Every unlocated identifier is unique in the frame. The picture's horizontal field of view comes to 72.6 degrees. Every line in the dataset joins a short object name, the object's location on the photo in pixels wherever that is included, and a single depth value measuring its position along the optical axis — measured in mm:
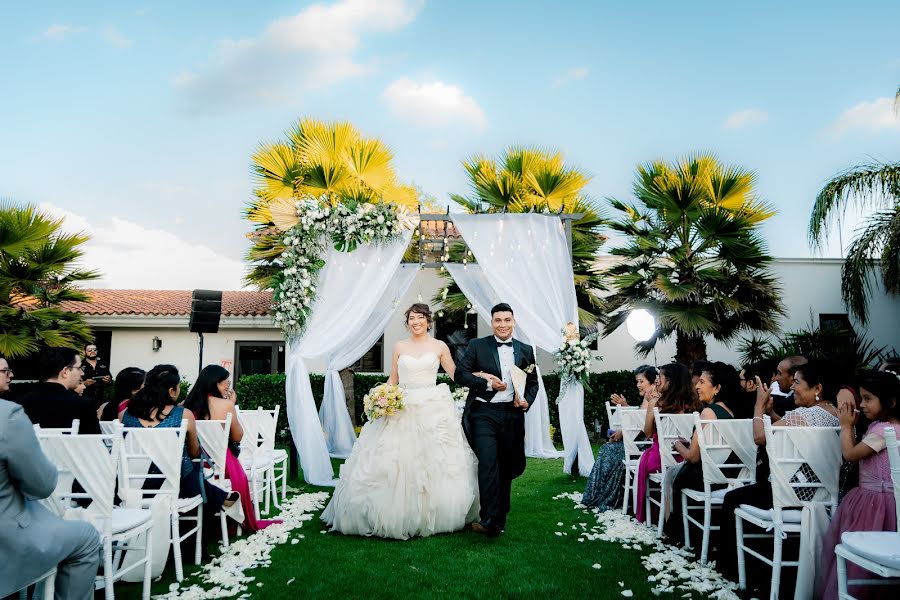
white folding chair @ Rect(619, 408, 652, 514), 6105
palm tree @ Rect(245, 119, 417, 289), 11781
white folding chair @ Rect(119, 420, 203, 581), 3947
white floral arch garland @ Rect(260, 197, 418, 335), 7930
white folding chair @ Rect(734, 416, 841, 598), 3459
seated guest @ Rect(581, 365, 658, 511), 6441
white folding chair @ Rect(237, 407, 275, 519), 5879
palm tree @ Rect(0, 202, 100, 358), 10164
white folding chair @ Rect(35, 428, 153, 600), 3188
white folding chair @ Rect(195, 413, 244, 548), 4883
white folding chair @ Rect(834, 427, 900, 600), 2613
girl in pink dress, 3062
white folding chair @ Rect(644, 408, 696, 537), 5113
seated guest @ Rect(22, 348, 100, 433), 4301
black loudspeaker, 10703
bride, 5117
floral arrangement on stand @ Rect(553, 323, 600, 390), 7766
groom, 5141
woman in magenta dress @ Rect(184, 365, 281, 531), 5105
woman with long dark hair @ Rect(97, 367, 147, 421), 5047
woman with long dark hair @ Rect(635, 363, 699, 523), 5441
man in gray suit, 2414
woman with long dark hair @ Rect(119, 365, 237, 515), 4328
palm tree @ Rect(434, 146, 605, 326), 11648
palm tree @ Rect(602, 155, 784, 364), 10484
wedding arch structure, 7996
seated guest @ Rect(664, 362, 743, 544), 4703
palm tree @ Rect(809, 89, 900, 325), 10828
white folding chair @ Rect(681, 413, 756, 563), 4332
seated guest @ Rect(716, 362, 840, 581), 3705
